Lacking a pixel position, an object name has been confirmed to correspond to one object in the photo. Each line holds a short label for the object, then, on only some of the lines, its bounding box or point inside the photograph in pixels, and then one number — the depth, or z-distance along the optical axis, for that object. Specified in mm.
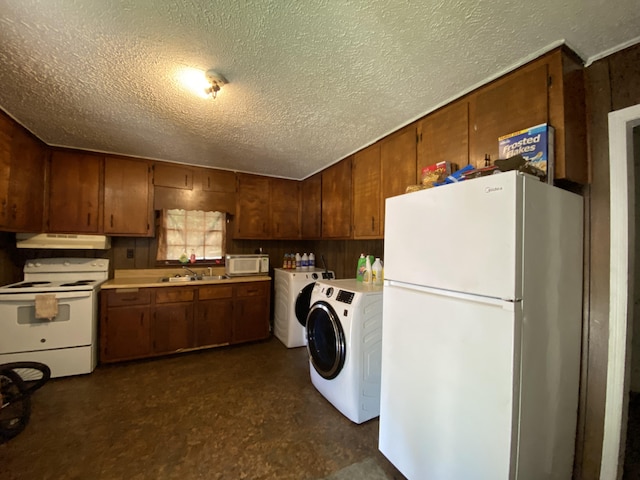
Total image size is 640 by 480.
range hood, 2670
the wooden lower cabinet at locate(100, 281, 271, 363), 2818
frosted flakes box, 1302
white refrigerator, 1046
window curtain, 3447
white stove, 2387
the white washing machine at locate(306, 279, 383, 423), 1963
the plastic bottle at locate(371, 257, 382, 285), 2406
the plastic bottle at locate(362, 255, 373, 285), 2454
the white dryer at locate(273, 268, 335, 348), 3290
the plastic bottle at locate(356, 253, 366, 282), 2592
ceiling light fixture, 1544
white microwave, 3502
